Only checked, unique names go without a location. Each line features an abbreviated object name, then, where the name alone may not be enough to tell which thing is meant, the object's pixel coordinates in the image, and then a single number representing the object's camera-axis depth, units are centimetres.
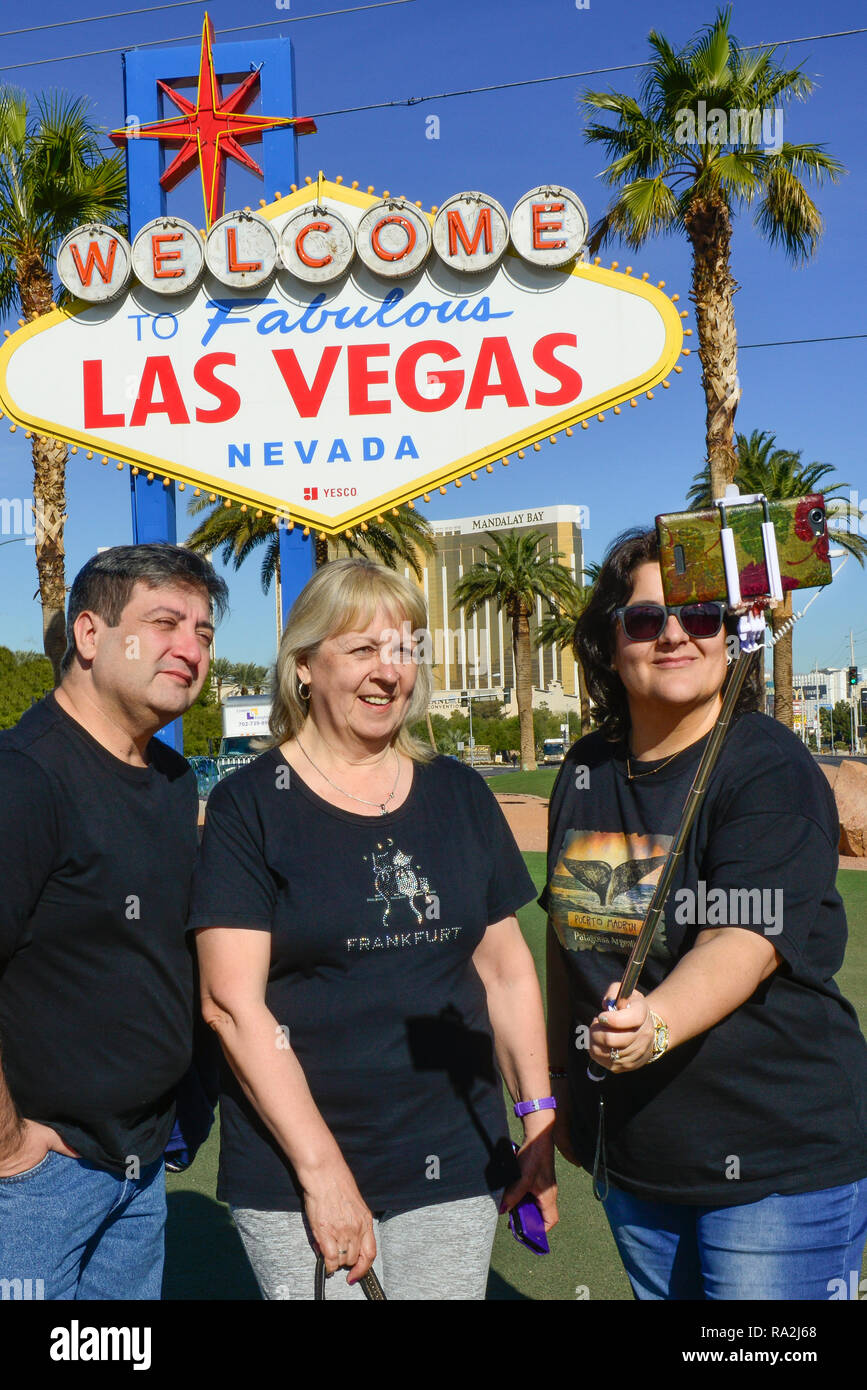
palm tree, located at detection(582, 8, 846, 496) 1538
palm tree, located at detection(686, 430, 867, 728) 2841
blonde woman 212
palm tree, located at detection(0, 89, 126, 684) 1669
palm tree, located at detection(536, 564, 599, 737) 4578
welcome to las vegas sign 1016
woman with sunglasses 196
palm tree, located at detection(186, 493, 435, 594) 2397
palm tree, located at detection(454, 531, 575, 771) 4288
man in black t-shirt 220
